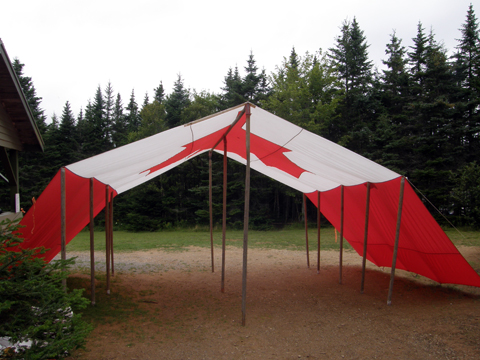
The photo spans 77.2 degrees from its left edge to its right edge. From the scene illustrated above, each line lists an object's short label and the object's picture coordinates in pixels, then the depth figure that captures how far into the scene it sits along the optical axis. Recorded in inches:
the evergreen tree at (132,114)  1264.5
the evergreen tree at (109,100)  1389.4
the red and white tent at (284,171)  158.1
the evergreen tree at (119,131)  1071.0
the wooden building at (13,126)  198.7
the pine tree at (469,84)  629.9
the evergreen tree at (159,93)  1247.5
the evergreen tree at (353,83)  783.1
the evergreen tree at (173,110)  852.6
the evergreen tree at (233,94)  792.3
